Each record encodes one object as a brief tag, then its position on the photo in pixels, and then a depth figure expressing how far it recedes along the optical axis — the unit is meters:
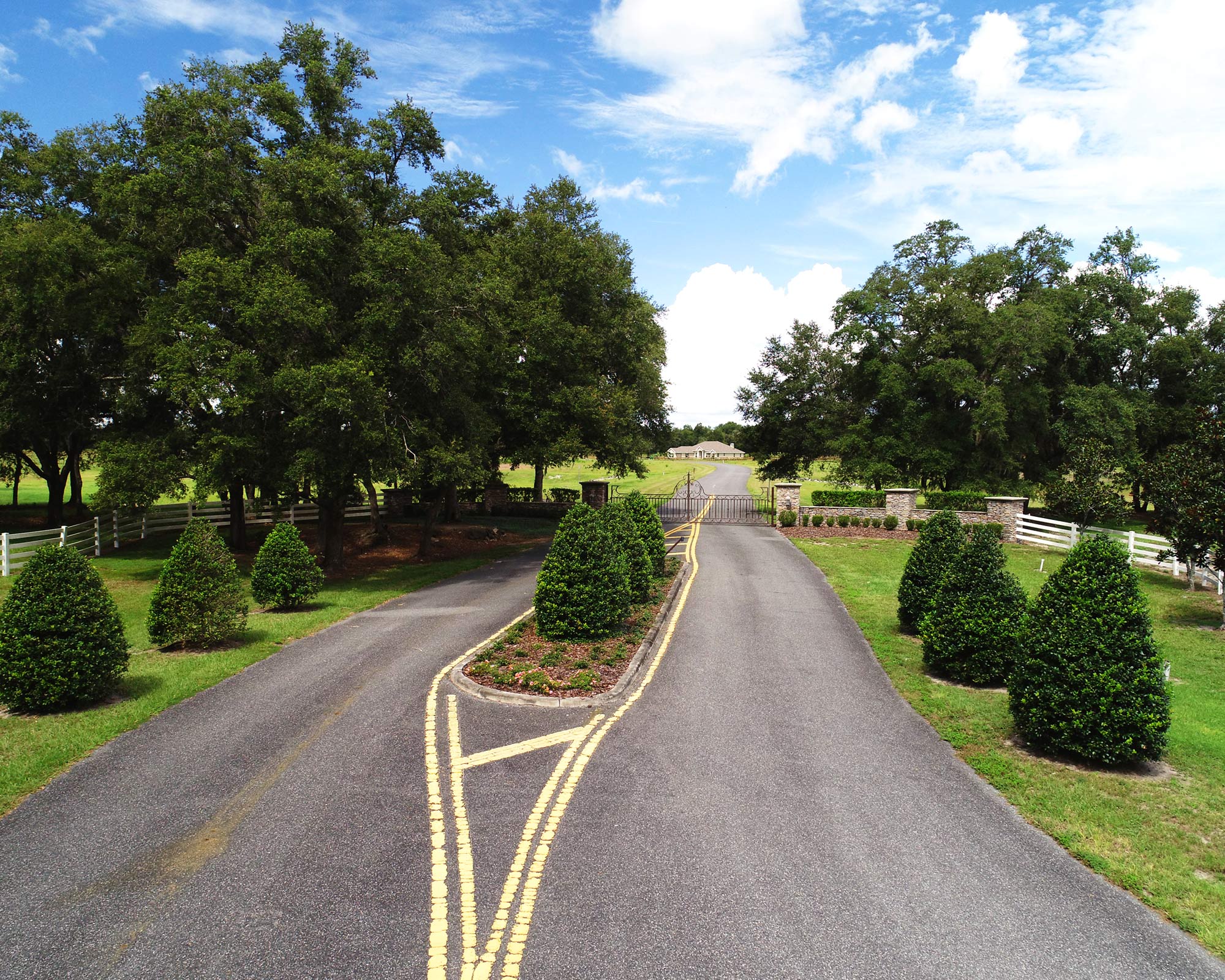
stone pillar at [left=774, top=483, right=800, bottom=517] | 35.66
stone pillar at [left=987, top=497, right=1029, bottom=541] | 31.33
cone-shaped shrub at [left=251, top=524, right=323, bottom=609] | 17.45
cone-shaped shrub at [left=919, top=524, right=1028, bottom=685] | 12.32
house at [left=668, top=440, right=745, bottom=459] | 175.75
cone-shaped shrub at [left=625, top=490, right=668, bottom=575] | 20.33
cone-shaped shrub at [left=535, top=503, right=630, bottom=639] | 14.69
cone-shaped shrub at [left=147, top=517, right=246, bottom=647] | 13.68
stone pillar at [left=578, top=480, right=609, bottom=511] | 36.72
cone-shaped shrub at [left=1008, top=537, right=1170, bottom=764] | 8.96
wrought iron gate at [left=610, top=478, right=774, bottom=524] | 39.06
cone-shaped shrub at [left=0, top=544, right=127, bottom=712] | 10.41
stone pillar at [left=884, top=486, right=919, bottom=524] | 33.81
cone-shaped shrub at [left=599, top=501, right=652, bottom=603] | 17.88
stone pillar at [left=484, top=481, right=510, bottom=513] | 42.00
